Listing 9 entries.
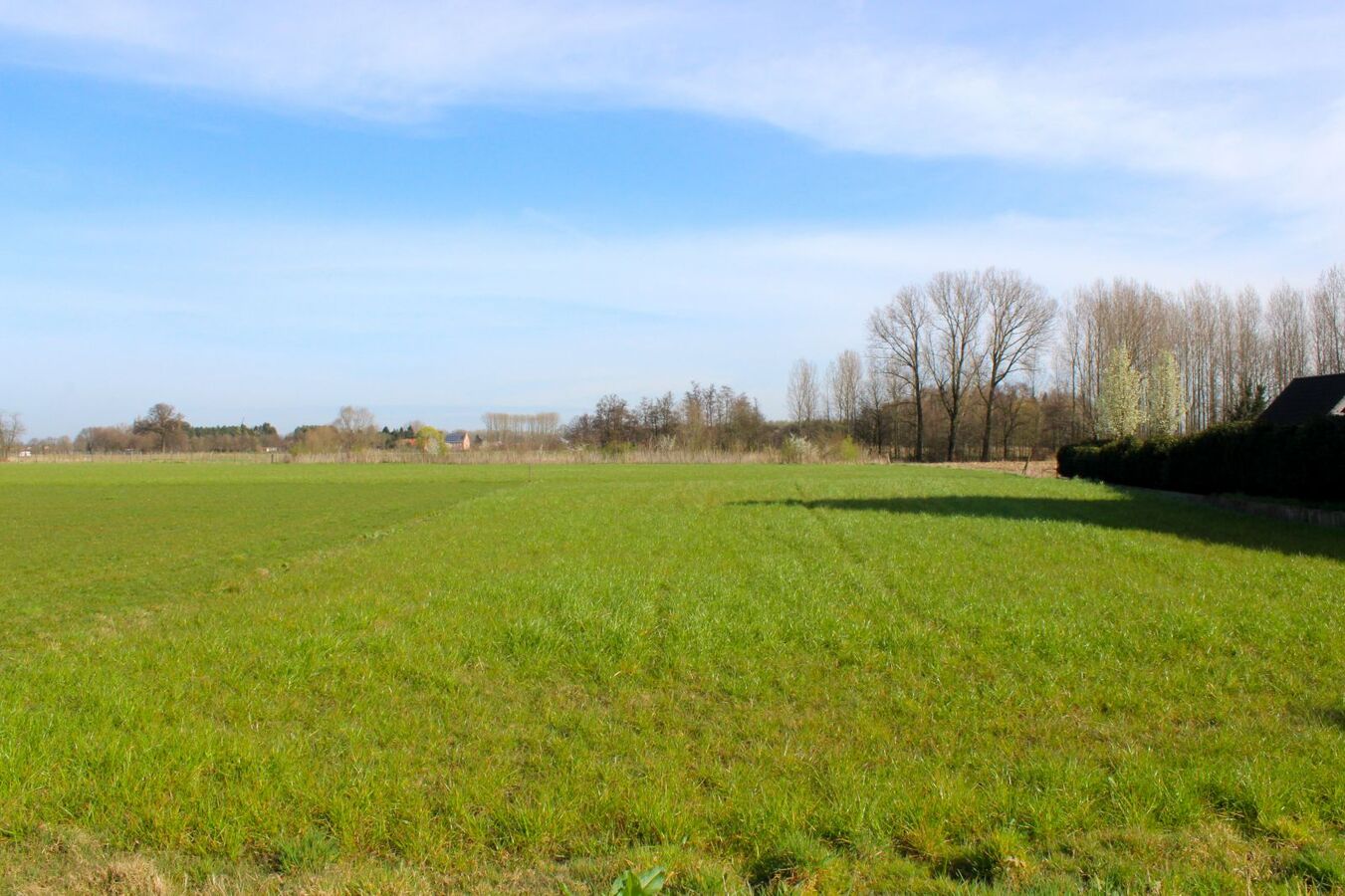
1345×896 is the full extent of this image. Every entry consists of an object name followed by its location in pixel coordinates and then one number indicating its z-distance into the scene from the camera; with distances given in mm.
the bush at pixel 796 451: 75188
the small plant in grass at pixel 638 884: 3180
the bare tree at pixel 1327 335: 57844
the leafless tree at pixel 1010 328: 76625
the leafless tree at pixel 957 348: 78250
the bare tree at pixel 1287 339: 61344
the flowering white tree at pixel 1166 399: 60781
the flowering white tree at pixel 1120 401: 59031
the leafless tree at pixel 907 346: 81062
